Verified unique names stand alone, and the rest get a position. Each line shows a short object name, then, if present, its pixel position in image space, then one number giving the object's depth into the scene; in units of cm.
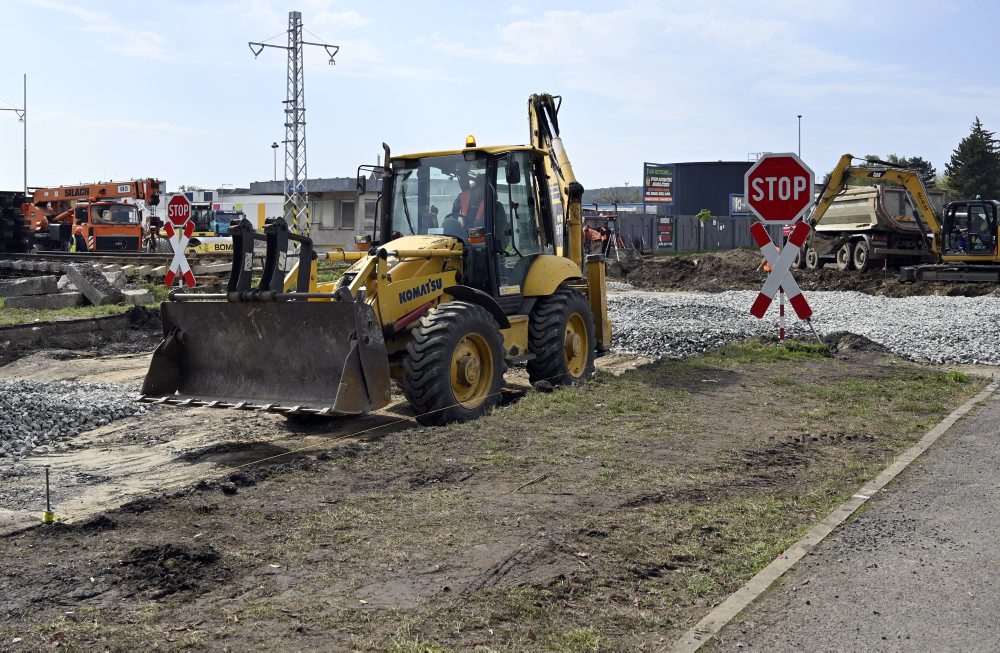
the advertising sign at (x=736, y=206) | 7319
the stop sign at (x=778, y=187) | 1304
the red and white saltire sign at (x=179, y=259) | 2036
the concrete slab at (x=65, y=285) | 2144
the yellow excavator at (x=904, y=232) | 2811
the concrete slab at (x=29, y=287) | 2088
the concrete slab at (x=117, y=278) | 2156
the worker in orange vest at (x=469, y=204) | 1076
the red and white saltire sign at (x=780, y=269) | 1312
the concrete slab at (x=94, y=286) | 2080
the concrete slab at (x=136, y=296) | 2102
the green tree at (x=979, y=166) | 7175
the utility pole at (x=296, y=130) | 3212
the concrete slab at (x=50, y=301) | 2062
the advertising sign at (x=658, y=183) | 7400
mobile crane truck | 3581
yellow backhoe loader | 891
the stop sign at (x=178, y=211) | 2044
